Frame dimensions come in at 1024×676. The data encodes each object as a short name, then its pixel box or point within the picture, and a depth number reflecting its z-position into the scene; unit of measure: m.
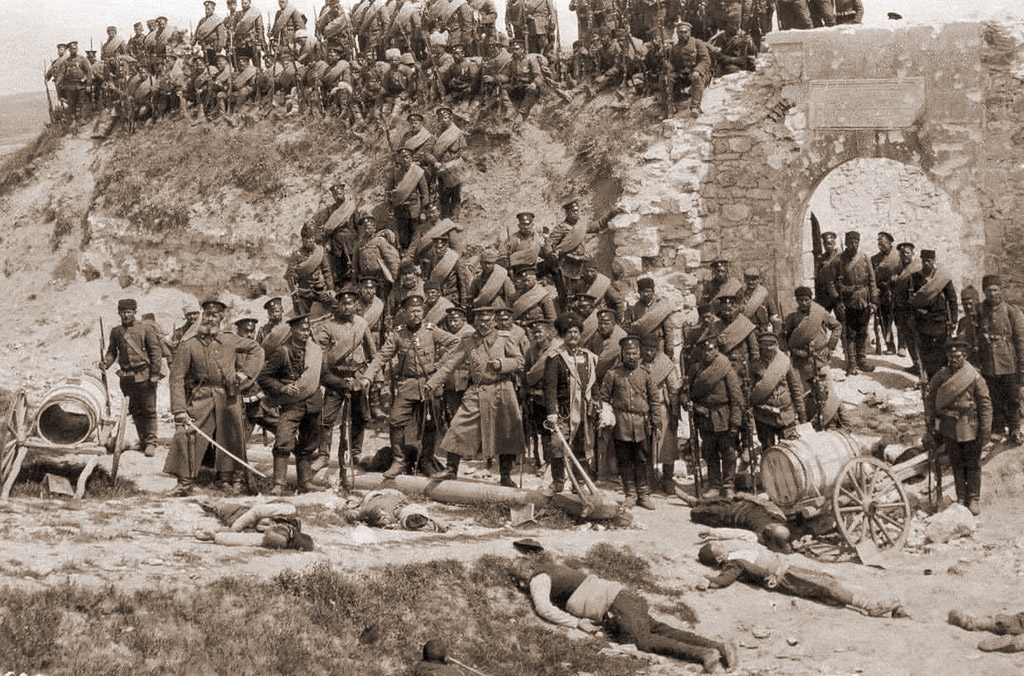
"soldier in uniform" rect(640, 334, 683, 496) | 13.17
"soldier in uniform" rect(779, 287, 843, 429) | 13.86
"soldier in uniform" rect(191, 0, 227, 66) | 23.56
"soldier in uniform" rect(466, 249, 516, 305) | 15.14
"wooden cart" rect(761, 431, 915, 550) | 11.34
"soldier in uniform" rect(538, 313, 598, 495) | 12.61
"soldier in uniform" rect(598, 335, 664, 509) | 12.52
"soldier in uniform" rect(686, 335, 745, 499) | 12.77
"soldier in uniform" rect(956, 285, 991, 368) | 13.89
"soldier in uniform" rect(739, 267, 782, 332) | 14.54
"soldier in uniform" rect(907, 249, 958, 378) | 14.94
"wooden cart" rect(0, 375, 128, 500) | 11.41
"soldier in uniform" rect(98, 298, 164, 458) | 14.45
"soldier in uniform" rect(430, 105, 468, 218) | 18.05
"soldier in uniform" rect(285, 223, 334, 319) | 16.69
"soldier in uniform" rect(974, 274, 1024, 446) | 13.71
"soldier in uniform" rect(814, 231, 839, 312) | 15.77
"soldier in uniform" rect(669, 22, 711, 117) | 17.42
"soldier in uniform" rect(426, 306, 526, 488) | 12.77
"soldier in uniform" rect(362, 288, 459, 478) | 13.28
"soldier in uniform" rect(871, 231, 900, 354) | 15.82
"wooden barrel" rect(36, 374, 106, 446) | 11.69
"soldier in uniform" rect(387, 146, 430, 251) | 17.30
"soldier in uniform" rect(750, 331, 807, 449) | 12.83
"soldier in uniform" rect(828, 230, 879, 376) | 15.58
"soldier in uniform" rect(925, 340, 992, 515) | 12.29
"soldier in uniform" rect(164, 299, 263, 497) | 12.11
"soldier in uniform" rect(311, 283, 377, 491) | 13.20
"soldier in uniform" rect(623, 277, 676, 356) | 14.22
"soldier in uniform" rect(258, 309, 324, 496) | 12.41
